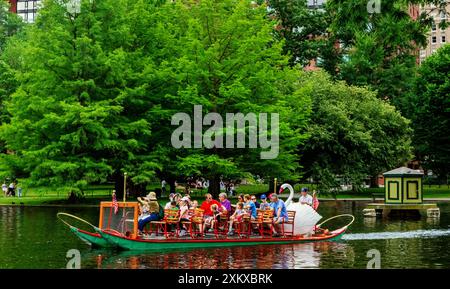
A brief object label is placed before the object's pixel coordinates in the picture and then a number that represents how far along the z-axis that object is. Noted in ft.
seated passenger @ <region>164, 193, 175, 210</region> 95.82
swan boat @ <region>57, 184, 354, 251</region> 86.89
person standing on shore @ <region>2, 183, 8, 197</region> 238.39
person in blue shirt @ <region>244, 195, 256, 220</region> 98.07
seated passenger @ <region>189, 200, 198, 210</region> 96.45
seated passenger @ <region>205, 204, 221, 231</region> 98.07
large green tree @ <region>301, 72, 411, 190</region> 219.20
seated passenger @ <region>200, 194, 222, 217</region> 98.63
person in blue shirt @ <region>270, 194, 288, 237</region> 96.68
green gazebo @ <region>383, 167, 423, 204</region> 159.12
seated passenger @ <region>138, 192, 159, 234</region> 94.68
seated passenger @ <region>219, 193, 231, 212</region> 101.24
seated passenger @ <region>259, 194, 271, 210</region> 97.95
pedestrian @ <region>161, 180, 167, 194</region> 257.01
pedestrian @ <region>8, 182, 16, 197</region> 237.57
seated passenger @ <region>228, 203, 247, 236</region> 97.04
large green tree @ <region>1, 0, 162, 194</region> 175.01
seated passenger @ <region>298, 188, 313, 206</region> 101.76
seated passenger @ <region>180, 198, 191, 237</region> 95.35
